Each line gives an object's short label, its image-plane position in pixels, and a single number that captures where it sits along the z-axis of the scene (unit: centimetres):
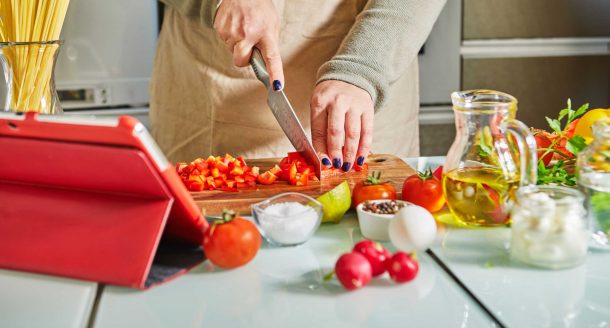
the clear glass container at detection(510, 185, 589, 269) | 101
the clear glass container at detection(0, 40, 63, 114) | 129
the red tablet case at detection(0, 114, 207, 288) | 96
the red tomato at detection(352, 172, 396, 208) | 130
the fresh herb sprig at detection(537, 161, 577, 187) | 128
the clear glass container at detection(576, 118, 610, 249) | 108
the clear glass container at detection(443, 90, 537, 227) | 118
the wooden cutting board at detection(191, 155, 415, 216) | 138
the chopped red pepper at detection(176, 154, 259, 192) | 147
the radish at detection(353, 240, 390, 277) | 100
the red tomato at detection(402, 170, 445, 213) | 127
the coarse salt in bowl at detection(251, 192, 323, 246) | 112
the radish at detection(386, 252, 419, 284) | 99
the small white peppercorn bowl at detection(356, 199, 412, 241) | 115
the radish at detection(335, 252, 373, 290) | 96
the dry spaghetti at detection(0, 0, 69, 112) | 129
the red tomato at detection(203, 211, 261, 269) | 103
